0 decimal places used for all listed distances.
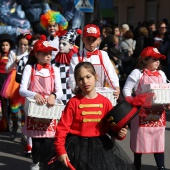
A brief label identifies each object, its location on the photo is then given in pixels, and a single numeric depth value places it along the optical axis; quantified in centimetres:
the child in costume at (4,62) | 950
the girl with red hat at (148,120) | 641
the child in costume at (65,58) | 763
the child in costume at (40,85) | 648
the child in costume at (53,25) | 853
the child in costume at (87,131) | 475
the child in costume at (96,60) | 665
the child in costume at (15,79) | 826
